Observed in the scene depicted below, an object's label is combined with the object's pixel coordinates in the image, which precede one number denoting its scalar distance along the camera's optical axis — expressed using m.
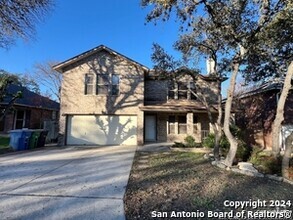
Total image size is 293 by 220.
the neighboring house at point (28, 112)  22.94
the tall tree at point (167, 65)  12.37
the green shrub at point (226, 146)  10.77
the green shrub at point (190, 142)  14.86
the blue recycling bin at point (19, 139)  13.52
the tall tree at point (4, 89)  14.40
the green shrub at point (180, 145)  14.55
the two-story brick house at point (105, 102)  16.58
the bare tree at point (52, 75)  33.49
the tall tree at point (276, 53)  8.41
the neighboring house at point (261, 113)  14.91
